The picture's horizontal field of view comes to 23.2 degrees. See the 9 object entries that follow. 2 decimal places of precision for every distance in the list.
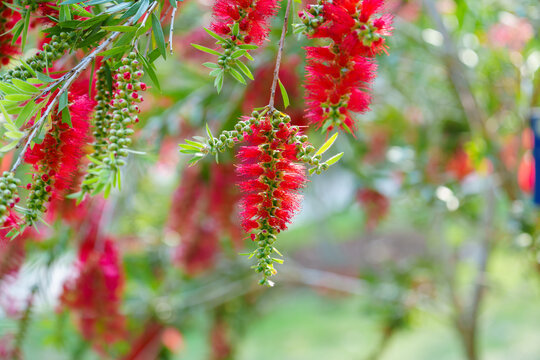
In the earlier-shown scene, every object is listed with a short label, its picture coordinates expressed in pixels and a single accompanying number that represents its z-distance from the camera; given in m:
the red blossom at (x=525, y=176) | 1.94
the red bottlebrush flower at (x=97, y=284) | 1.51
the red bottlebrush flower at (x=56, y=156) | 0.80
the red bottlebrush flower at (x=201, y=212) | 1.77
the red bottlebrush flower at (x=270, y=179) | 0.80
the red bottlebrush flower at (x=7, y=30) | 0.89
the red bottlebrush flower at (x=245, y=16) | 0.82
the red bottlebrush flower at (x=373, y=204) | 1.65
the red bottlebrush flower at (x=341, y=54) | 0.81
